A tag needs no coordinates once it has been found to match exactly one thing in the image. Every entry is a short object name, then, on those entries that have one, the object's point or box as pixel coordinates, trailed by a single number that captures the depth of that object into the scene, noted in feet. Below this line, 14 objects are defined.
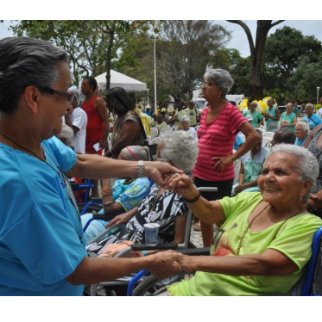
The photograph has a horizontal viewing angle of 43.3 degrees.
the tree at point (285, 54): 170.50
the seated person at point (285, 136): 15.99
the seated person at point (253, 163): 18.65
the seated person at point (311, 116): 34.40
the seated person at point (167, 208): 10.08
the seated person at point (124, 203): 12.07
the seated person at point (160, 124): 48.53
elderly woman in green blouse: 7.16
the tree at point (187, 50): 146.85
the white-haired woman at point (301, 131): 19.22
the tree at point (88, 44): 63.55
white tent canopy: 51.80
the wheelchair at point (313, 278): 7.01
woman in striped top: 13.67
